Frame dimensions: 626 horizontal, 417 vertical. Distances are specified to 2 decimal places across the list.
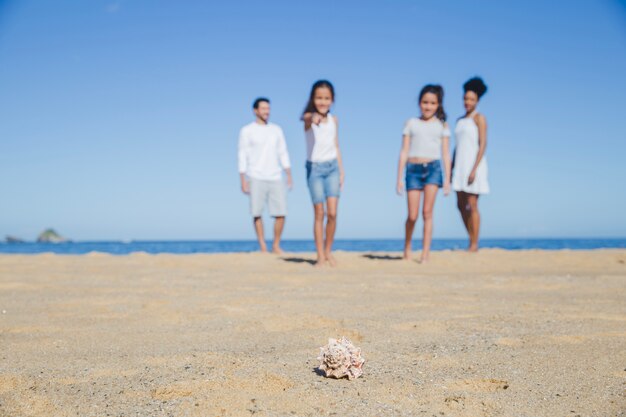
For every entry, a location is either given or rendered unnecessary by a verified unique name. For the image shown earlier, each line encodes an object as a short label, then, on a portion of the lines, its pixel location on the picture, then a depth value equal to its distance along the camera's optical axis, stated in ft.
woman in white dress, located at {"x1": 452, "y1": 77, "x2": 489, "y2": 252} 21.15
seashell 5.46
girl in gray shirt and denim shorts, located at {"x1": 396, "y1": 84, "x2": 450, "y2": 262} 19.04
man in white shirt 23.47
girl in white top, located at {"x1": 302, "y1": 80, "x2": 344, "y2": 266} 17.54
